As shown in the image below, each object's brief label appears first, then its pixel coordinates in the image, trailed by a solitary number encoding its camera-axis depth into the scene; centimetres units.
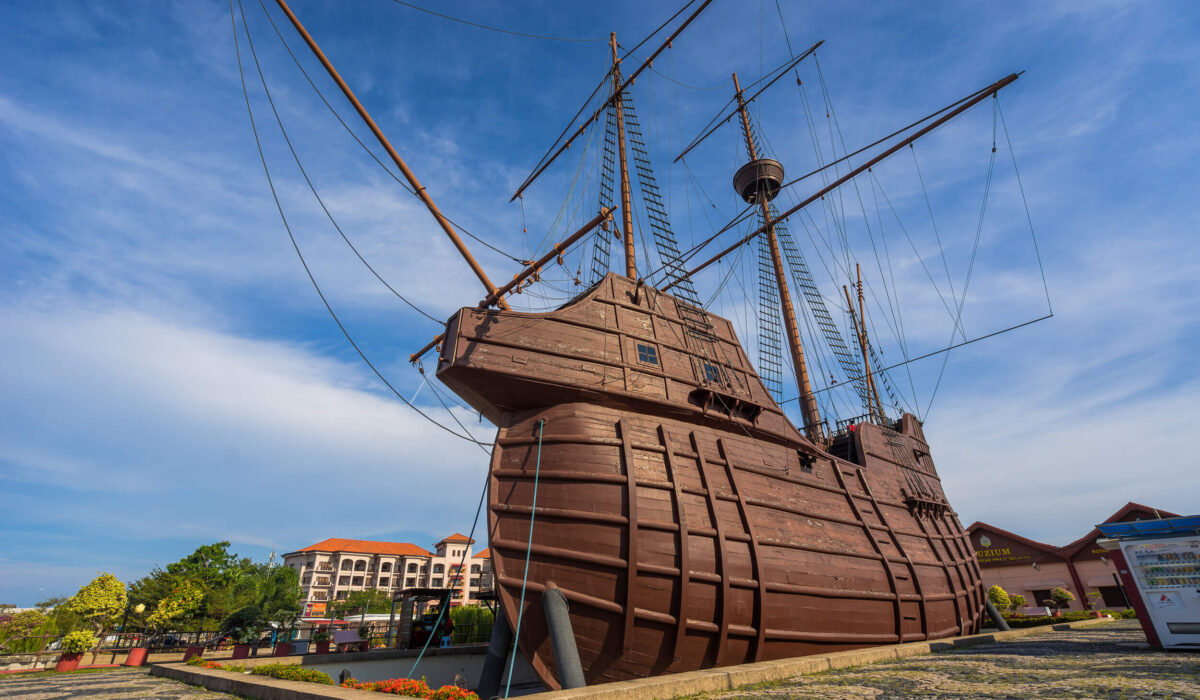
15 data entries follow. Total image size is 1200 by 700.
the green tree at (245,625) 1975
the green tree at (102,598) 1938
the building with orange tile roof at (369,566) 7112
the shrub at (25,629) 1716
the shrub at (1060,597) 2562
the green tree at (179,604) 2164
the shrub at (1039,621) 2102
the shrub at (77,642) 1590
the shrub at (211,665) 1210
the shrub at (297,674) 940
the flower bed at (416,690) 693
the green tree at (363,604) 6234
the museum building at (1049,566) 2888
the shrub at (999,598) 2591
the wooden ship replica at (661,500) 855
